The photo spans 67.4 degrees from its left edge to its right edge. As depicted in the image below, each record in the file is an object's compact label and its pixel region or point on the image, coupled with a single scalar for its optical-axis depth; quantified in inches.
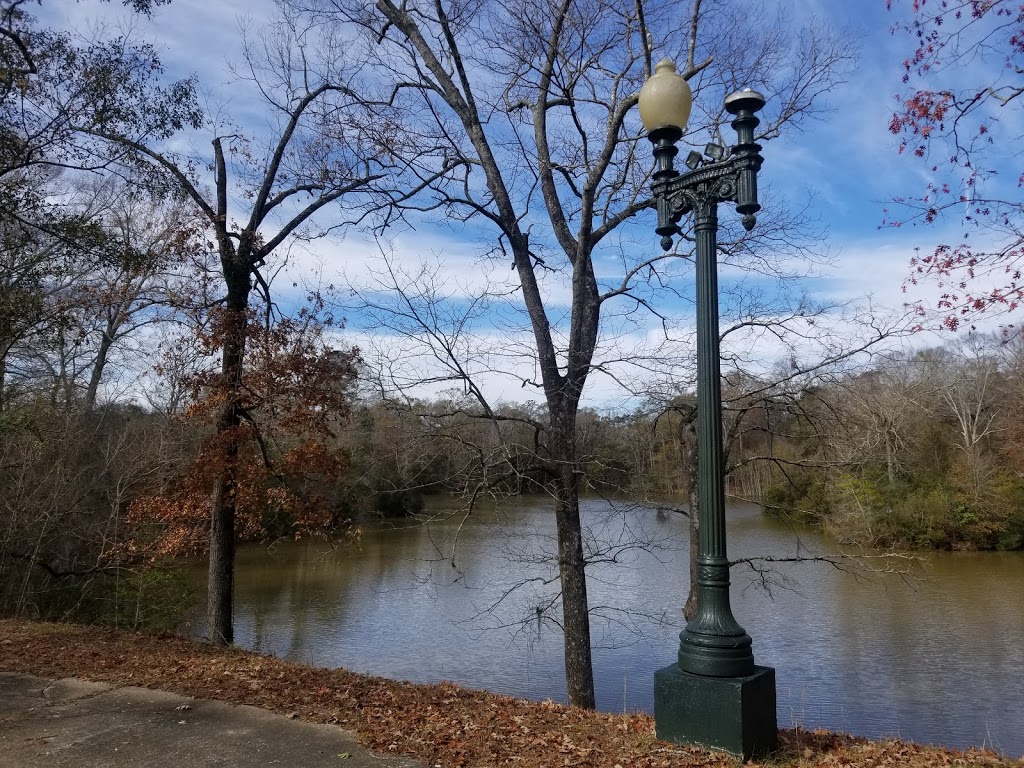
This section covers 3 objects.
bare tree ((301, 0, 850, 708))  351.9
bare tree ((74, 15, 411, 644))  387.5
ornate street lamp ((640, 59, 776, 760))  169.8
